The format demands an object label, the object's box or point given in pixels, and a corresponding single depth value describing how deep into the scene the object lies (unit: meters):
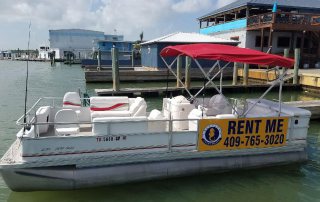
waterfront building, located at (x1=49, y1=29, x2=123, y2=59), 92.93
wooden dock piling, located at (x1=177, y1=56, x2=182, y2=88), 19.44
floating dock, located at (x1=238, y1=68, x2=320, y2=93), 19.55
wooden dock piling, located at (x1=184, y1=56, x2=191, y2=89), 19.18
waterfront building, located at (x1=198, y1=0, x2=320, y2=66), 28.77
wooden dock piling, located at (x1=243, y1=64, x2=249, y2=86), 21.36
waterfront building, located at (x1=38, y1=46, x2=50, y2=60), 94.91
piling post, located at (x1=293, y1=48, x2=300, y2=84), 19.67
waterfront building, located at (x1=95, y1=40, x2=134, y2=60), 60.31
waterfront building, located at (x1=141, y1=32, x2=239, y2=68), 27.78
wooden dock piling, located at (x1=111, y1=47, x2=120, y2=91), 17.28
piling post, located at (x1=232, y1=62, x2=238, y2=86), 21.22
